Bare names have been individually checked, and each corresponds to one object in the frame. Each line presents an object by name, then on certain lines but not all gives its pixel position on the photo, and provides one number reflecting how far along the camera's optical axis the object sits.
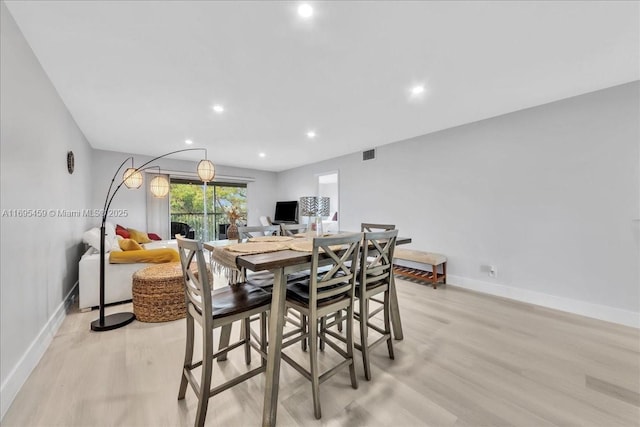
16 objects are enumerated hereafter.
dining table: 1.30
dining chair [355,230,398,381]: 1.69
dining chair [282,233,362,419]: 1.40
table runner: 1.46
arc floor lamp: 2.38
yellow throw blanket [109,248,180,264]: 2.97
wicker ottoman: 2.54
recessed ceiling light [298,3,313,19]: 1.49
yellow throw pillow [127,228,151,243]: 4.58
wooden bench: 3.59
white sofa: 2.81
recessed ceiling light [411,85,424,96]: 2.49
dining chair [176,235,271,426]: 1.25
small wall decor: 2.93
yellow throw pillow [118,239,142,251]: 3.17
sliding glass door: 6.18
